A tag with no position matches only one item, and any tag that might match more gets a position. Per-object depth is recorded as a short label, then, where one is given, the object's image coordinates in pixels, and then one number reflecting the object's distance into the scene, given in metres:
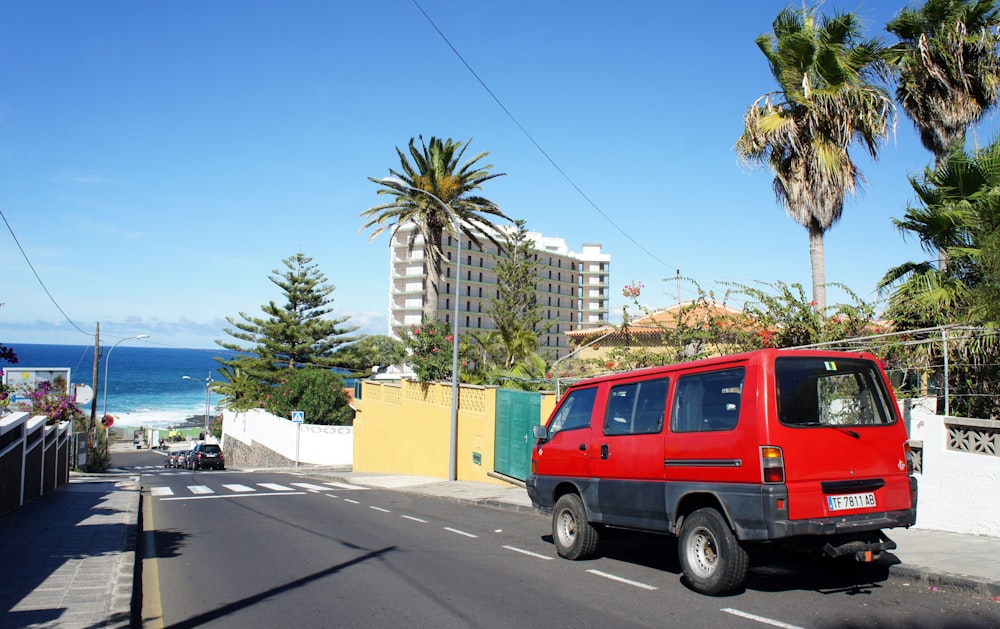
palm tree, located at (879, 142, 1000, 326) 10.77
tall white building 93.69
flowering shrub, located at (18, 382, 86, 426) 23.10
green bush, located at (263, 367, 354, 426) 46.19
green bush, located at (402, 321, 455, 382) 24.95
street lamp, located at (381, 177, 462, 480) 21.69
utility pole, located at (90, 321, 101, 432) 39.66
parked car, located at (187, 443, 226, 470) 45.66
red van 6.66
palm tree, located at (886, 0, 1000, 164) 14.20
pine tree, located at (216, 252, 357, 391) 58.72
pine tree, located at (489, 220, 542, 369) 54.94
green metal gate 18.31
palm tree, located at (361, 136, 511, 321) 35.25
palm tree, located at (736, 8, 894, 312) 15.41
